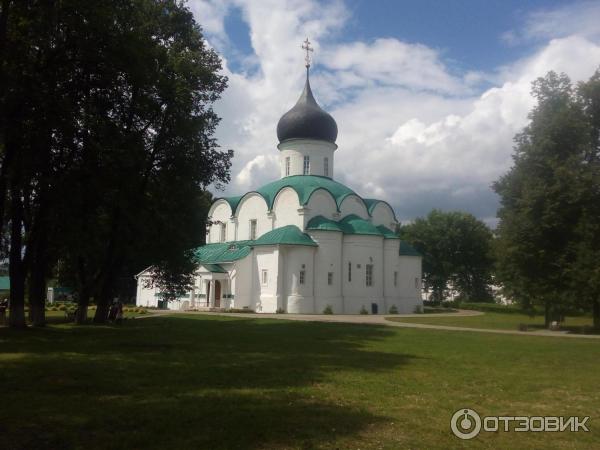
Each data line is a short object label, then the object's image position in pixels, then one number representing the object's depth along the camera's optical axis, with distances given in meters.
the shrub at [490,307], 50.47
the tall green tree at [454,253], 63.81
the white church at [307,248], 39.53
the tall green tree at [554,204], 22.84
